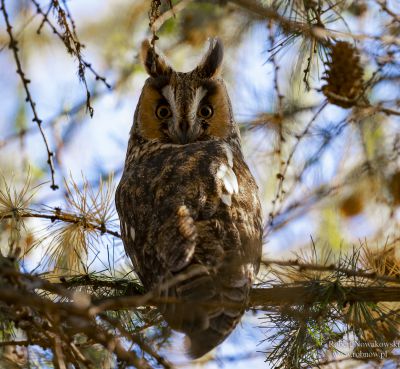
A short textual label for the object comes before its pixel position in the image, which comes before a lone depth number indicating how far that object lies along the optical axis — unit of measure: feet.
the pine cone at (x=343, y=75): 20.02
